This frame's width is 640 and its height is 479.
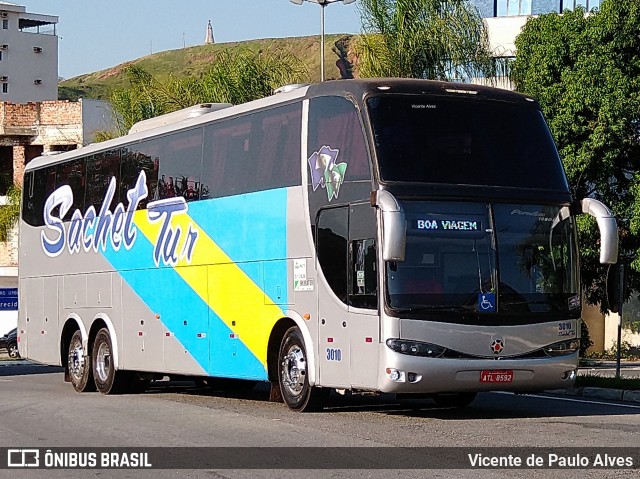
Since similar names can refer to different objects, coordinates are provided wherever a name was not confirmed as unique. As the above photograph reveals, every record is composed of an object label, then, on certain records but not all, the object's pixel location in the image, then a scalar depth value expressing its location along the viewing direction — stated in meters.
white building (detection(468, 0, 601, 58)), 47.09
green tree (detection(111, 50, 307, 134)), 51.66
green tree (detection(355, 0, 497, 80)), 44.16
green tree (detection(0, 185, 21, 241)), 72.12
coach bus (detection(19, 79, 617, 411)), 14.96
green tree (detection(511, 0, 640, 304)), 36.28
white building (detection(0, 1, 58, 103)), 116.69
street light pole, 37.01
